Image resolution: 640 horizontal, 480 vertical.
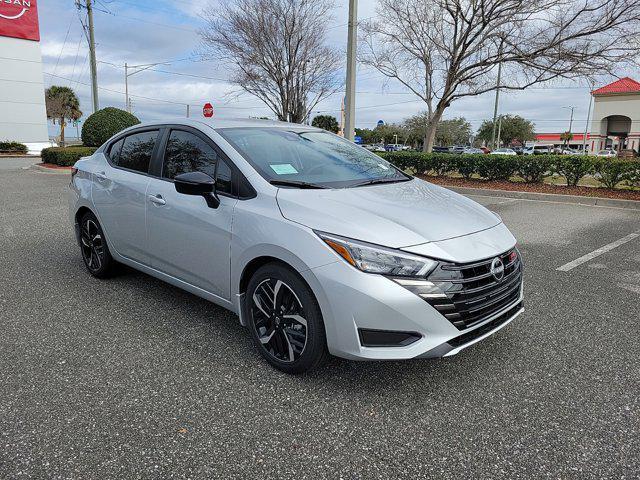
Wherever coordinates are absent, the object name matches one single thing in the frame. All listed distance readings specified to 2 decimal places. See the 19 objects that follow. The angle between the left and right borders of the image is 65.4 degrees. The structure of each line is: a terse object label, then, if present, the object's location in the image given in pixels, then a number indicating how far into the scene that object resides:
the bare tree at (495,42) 13.95
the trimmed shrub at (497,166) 13.88
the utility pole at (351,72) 12.62
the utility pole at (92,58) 23.06
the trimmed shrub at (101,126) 21.48
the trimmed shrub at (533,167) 13.27
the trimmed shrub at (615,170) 11.90
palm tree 55.56
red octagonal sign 22.12
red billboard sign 37.34
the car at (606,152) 46.16
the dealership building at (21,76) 37.88
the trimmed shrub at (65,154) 19.83
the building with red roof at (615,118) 53.22
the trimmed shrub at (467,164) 14.51
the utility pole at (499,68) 15.93
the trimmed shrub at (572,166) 12.55
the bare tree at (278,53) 20.17
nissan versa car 2.67
